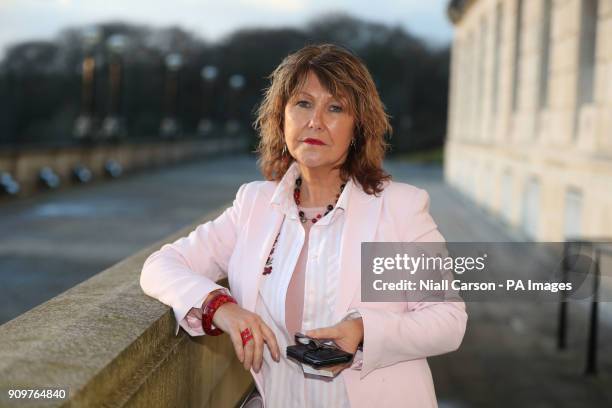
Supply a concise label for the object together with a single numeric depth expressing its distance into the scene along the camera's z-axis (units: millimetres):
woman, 2461
